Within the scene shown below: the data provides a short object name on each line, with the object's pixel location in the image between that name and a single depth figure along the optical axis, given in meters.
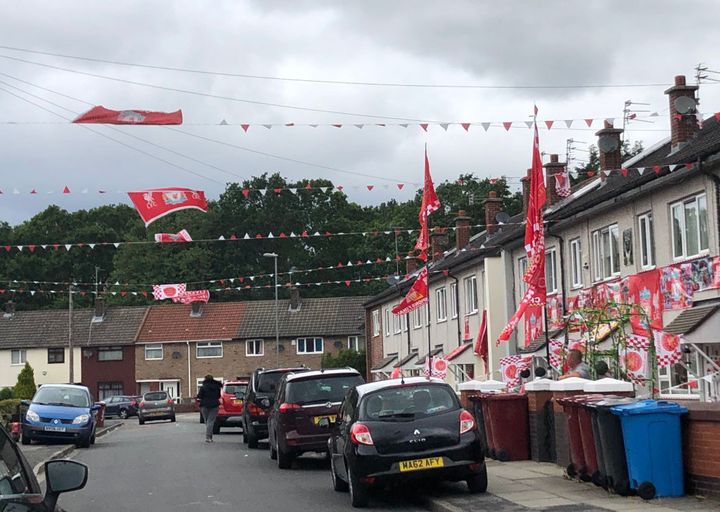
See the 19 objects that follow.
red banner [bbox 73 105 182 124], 17.80
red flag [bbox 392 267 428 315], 32.56
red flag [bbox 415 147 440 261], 28.61
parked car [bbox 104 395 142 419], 67.25
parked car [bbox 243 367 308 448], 25.78
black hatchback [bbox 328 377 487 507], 12.91
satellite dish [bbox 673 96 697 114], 26.14
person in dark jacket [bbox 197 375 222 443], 28.70
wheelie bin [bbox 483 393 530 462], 16.67
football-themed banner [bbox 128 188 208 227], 23.91
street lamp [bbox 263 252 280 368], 68.44
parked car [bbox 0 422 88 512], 5.16
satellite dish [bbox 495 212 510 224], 41.97
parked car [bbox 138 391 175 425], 53.69
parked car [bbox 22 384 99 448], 26.81
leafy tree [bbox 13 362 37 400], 54.16
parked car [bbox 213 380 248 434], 34.00
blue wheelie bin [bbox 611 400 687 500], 11.62
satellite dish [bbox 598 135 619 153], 30.92
